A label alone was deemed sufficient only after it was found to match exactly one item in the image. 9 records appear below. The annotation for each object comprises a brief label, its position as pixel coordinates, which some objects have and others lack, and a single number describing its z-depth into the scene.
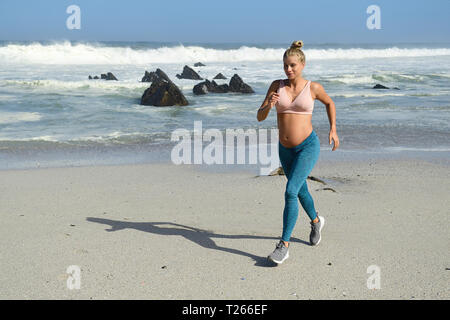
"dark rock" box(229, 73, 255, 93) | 19.61
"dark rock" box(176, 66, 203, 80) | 27.00
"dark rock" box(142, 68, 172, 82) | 24.20
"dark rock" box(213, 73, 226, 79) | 28.06
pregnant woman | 3.72
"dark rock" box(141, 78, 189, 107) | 15.45
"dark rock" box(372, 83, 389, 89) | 21.47
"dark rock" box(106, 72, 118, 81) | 24.98
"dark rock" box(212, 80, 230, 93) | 19.75
